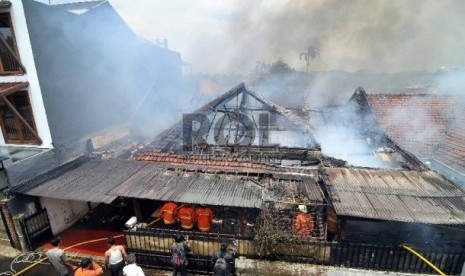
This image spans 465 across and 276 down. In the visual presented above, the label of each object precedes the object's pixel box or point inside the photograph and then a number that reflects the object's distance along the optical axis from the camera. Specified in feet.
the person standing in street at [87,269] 23.02
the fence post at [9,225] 32.78
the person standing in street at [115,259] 26.37
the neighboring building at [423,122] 51.93
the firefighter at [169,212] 34.83
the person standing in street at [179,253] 26.99
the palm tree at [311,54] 168.47
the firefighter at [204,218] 33.73
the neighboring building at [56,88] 44.04
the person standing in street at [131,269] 23.58
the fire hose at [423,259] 27.61
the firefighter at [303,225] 31.32
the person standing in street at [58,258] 26.30
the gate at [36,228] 33.32
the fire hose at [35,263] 30.01
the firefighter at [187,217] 33.96
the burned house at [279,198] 28.81
